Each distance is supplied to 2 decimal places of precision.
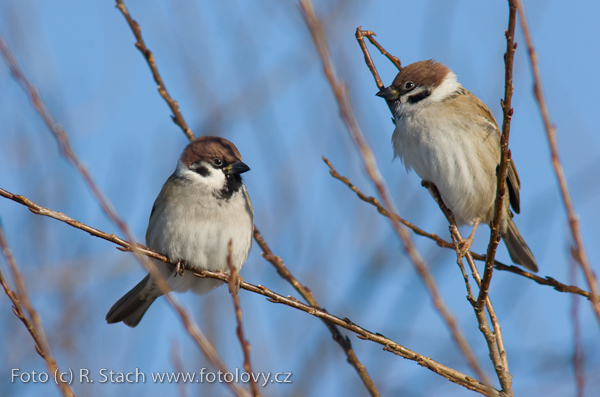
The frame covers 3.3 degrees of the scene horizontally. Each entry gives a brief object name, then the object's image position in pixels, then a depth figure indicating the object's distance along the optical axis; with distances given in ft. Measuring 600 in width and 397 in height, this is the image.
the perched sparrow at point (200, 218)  16.83
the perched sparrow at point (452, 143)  16.92
